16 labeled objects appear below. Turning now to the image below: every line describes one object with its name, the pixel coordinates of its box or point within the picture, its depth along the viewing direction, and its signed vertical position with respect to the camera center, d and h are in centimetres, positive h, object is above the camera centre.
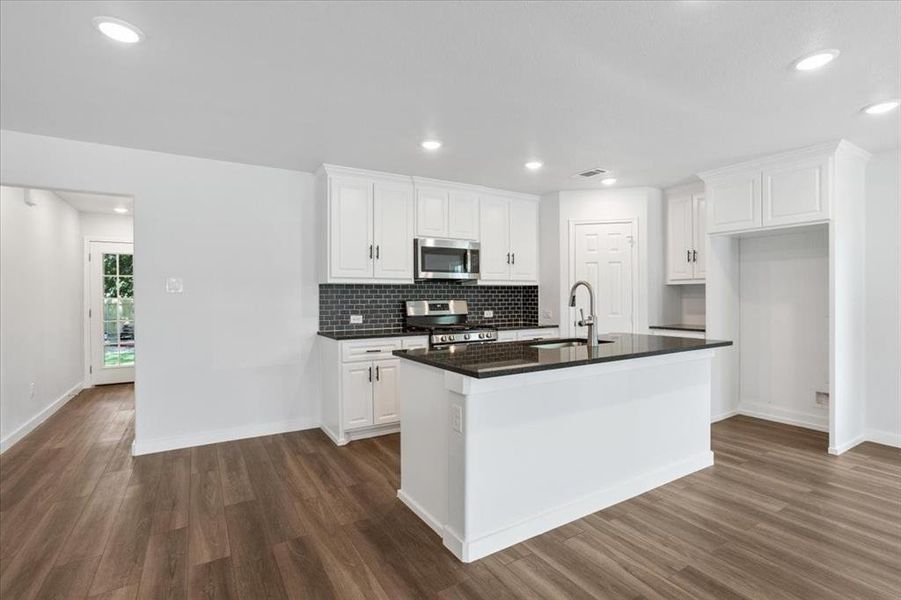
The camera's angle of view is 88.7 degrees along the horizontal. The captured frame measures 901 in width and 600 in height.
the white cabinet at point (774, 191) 363 +92
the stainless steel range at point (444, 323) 437 -27
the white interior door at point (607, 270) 499 +31
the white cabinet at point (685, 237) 474 +64
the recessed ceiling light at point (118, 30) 197 +118
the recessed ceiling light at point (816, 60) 223 +118
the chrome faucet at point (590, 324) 297 -17
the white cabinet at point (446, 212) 466 +90
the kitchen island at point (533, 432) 224 -75
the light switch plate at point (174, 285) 383 +12
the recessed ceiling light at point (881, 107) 281 +119
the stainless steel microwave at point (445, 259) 462 +41
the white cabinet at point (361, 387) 394 -78
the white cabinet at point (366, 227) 416 +67
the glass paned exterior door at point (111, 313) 648 -20
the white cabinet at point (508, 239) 510 +67
